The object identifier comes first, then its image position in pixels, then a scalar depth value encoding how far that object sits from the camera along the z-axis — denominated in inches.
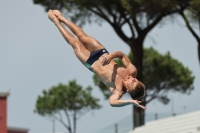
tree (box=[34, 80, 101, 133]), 2047.2
